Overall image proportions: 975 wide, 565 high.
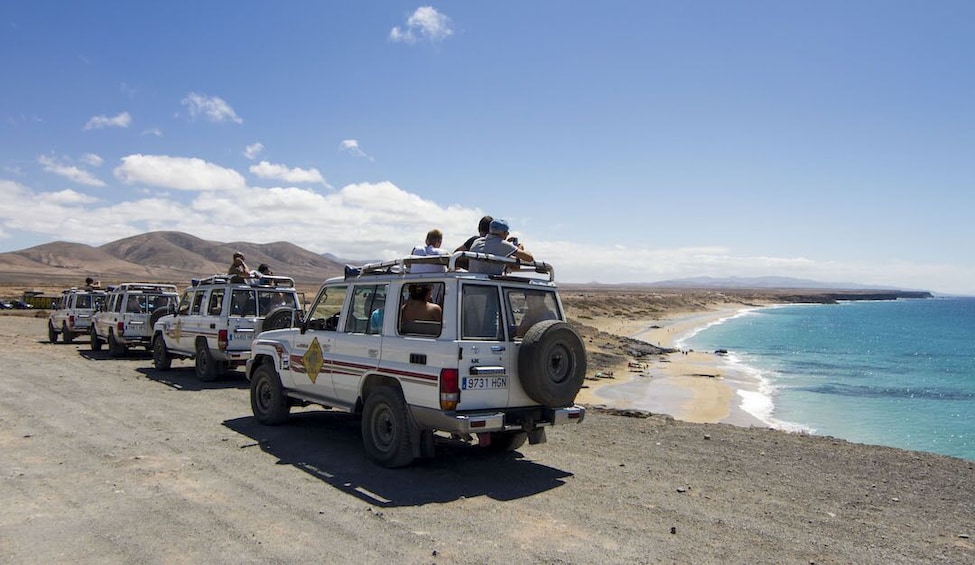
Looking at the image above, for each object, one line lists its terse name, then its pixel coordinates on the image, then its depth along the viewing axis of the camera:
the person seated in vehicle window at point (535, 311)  7.63
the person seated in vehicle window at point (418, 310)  7.69
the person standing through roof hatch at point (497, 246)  7.82
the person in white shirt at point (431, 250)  7.79
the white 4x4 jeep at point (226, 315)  13.63
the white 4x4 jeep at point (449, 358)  6.96
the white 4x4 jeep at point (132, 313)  18.52
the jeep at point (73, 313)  22.70
